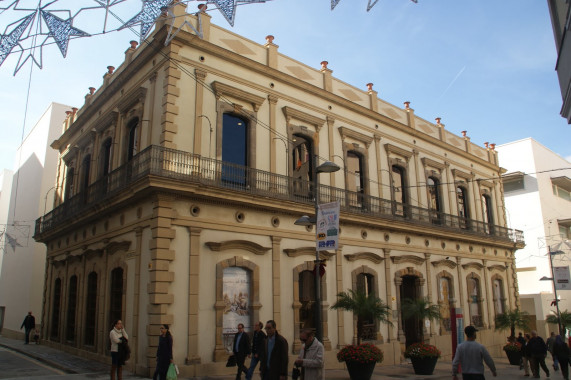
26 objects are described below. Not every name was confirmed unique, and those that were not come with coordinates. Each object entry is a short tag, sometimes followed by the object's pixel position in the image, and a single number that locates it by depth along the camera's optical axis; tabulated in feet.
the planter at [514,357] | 70.02
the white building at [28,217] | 86.74
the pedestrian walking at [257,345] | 38.04
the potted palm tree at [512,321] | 80.02
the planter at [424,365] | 53.47
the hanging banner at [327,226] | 36.81
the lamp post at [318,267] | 35.99
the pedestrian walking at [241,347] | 39.68
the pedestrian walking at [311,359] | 24.25
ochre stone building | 46.37
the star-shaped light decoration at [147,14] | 28.48
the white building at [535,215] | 119.96
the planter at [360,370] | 45.85
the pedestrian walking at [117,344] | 38.60
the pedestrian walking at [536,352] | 50.31
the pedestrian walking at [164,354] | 36.35
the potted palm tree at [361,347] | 45.93
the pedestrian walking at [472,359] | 25.17
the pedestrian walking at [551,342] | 56.42
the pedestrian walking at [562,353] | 48.32
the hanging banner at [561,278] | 68.59
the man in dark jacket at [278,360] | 26.18
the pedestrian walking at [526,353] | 52.60
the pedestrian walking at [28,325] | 72.43
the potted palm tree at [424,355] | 53.42
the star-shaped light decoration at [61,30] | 27.50
